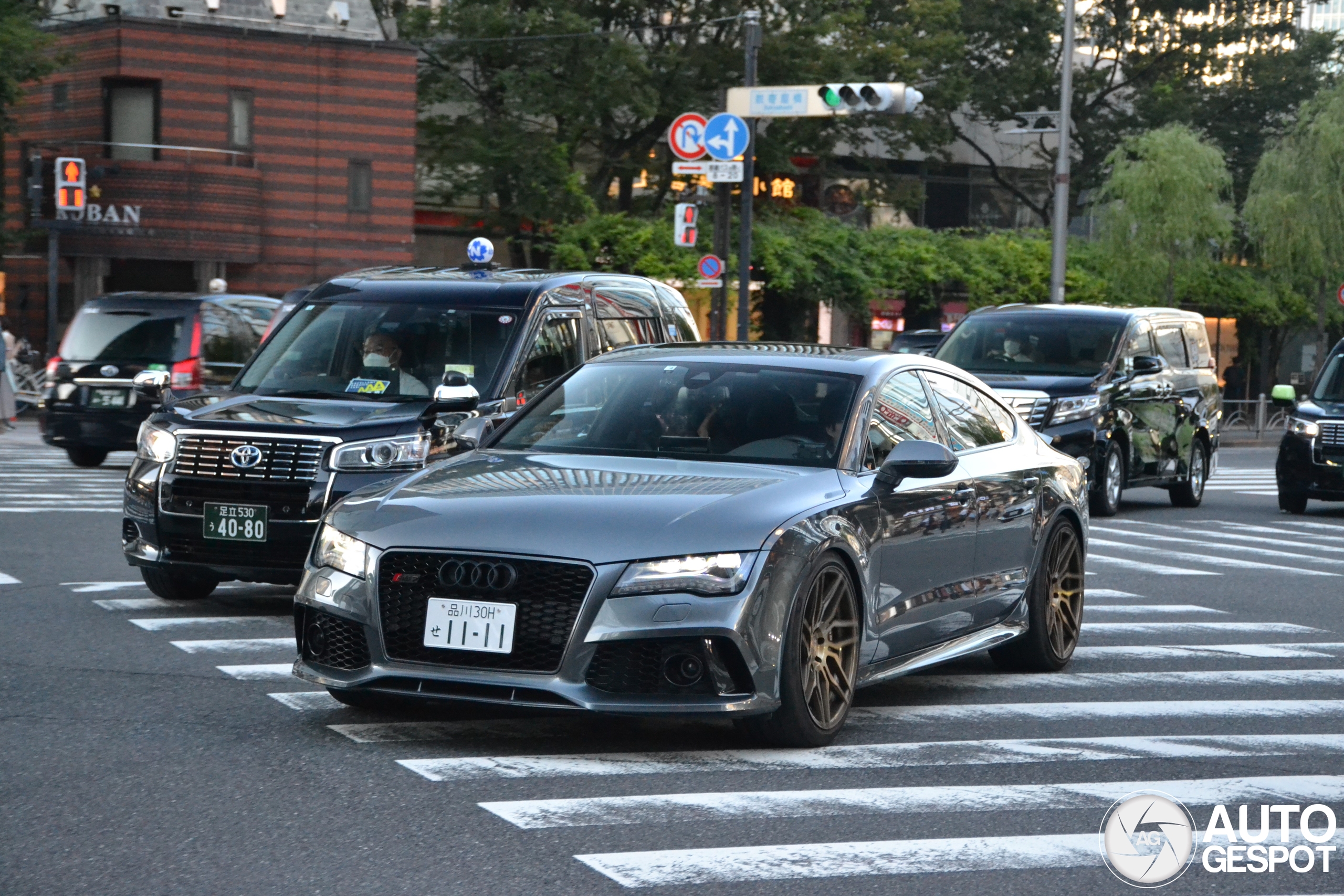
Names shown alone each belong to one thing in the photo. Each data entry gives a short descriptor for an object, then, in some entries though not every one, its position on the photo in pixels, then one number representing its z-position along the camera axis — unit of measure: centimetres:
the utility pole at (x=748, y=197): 2930
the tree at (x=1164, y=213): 4372
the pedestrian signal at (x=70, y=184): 3119
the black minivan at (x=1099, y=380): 1861
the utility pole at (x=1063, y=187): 3569
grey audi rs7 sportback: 647
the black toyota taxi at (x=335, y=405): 981
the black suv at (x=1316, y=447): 1969
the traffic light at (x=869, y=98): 2656
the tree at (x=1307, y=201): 4469
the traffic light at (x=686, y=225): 3016
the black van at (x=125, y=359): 2120
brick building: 3719
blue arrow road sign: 2828
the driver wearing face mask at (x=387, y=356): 1088
